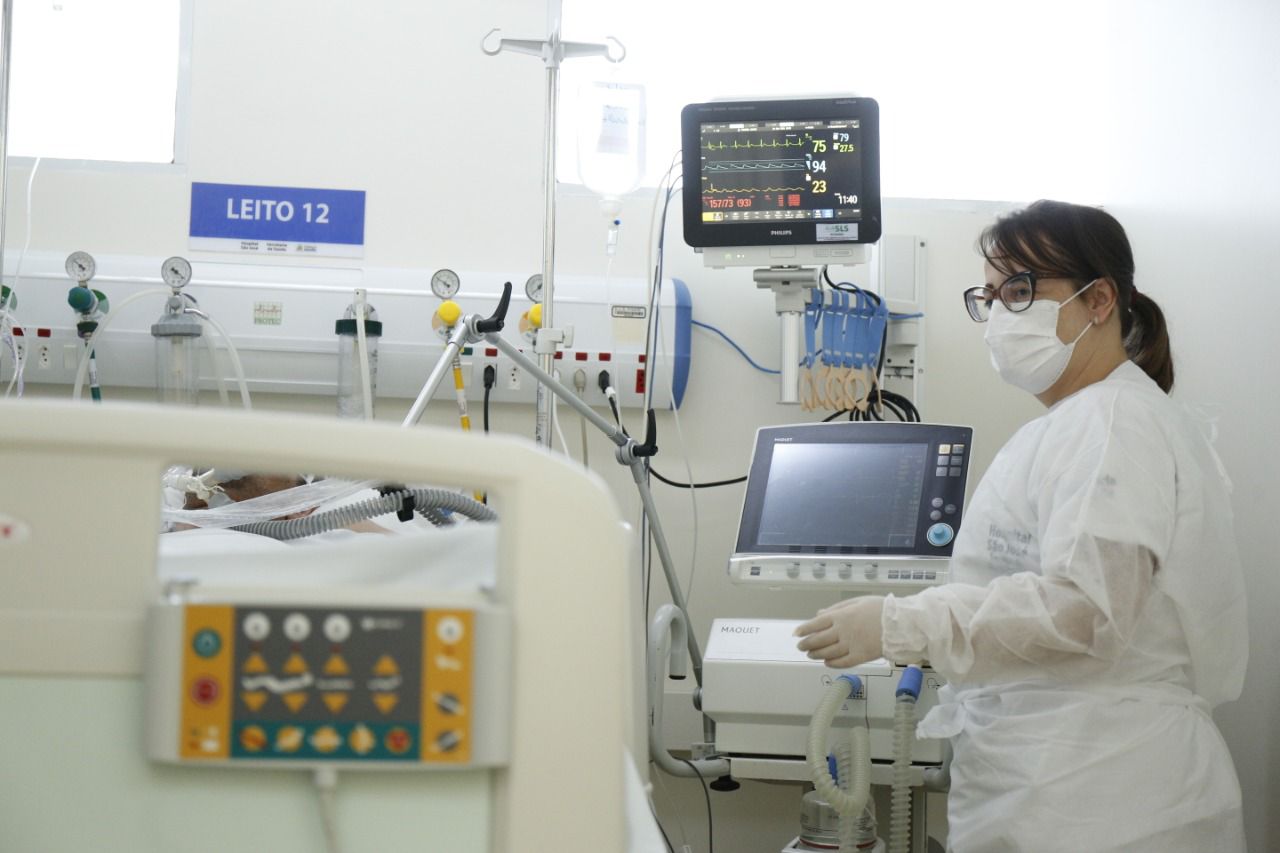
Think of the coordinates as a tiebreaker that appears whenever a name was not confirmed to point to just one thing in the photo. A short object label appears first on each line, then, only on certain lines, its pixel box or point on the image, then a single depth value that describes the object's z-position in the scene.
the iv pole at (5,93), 2.32
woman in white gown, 1.74
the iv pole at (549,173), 2.49
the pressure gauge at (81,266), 2.79
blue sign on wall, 3.04
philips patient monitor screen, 2.69
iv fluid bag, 2.75
